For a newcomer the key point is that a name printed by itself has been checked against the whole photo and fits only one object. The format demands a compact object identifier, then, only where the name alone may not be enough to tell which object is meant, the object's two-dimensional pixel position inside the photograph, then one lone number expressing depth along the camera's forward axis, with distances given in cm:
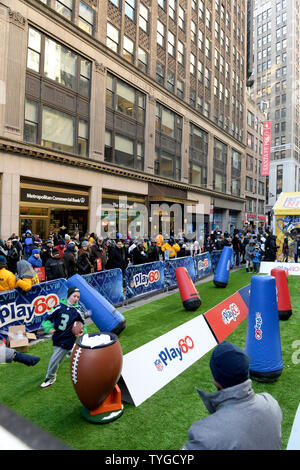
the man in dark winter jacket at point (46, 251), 1177
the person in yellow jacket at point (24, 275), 747
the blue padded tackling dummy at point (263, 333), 568
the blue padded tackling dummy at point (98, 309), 771
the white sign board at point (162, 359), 505
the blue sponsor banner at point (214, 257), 1820
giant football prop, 429
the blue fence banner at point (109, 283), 976
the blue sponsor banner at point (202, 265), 1631
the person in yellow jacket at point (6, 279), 748
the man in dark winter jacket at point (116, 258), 1224
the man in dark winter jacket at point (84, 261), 1082
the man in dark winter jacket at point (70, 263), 1024
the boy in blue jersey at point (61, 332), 549
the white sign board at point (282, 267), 1703
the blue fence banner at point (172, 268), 1374
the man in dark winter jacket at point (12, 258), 1128
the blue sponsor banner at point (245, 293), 971
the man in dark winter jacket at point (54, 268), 944
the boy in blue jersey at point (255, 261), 1843
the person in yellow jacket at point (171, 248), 1619
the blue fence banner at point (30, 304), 726
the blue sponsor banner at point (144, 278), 1146
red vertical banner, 4628
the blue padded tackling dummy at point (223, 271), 1413
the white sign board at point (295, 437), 395
